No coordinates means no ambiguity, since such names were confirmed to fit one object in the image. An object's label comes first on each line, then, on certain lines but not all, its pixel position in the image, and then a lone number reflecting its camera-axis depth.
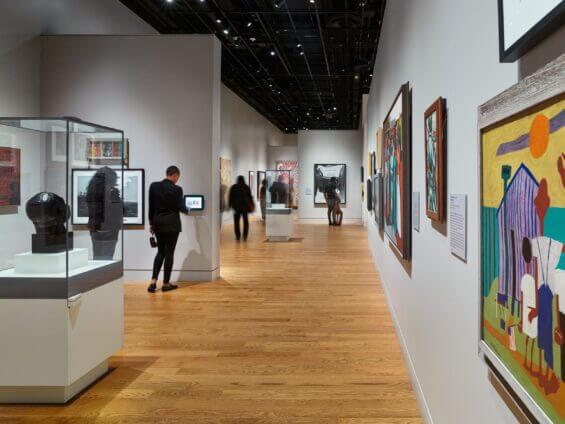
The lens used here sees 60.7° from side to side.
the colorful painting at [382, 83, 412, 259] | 3.85
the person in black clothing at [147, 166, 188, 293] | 7.34
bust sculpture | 3.59
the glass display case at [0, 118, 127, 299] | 3.49
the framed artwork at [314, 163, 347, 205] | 22.44
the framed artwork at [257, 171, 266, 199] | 25.58
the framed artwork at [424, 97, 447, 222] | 2.48
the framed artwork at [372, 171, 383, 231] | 6.70
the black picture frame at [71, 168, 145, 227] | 3.68
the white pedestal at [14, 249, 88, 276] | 3.54
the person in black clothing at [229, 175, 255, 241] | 14.27
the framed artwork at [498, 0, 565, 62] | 1.11
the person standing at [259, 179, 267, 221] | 20.52
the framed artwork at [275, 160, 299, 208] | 28.14
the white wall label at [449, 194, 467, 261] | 2.05
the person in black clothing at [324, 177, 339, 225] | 19.70
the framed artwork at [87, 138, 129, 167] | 4.07
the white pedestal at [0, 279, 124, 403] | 3.48
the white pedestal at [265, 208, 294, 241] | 14.65
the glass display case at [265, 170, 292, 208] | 15.36
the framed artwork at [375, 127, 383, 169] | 6.87
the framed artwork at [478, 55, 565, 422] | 1.07
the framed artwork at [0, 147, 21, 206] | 3.57
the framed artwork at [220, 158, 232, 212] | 18.79
